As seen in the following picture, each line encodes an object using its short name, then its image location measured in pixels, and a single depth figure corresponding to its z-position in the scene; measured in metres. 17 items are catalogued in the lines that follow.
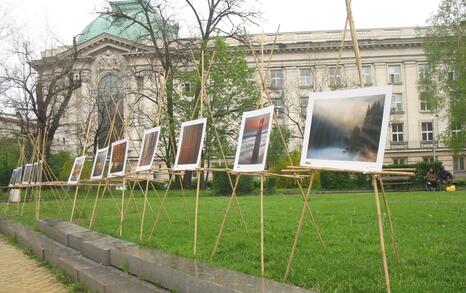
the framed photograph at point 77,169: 15.72
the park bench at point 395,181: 30.34
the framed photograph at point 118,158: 11.71
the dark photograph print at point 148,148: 10.28
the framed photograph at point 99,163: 13.59
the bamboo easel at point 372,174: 4.51
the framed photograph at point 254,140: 7.04
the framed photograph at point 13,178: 24.97
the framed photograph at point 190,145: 8.60
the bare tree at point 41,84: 29.67
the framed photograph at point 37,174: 17.59
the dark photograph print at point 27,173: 20.88
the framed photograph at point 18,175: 22.58
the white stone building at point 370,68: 54.31
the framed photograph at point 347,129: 4.94
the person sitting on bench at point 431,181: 28.89
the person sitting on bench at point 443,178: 30.00
